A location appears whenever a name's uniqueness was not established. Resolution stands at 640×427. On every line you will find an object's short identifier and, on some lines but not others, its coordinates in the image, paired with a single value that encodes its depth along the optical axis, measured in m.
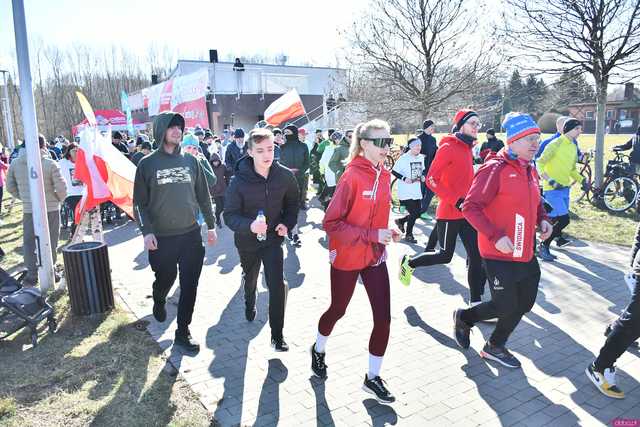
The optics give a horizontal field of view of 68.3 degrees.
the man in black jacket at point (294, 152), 10.23
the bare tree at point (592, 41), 11.09
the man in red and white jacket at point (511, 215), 3.77
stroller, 4.82
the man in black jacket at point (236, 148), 10.81
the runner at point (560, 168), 7.04
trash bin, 5.45
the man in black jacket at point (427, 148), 9.79
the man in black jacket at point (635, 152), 10.77
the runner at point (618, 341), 3.51
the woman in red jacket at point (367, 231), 3.50
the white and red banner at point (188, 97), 19.70
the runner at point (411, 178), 8.50
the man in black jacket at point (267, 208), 4.15
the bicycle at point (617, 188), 10.81
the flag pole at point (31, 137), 5.75
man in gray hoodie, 4.50
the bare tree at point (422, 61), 15.66
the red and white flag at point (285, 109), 14.23
